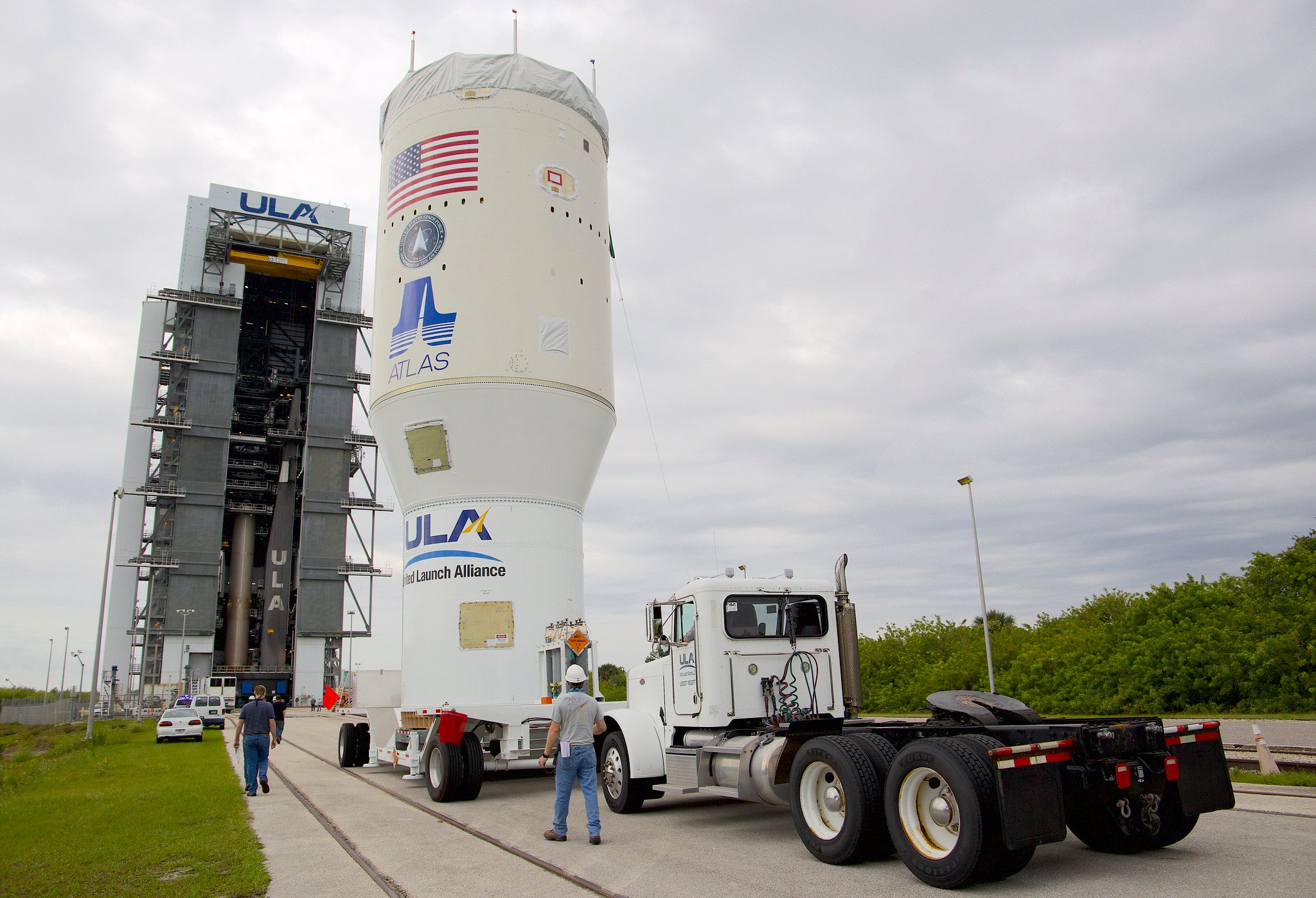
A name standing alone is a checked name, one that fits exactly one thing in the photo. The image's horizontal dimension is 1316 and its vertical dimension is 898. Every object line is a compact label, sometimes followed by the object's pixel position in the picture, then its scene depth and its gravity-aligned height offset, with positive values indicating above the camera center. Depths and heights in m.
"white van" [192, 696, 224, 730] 37.56 -1.43
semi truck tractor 6.45 -0.88
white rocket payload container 15.27 +5.46
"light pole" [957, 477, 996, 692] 23.58 +1.67
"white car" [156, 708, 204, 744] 27.45 -1.49
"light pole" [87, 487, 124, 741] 29.65 +1.97
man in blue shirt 13.33 -0.98
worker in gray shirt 8.97 -0.77
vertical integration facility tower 53.53 +13.69
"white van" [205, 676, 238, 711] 55.34 -0.74
